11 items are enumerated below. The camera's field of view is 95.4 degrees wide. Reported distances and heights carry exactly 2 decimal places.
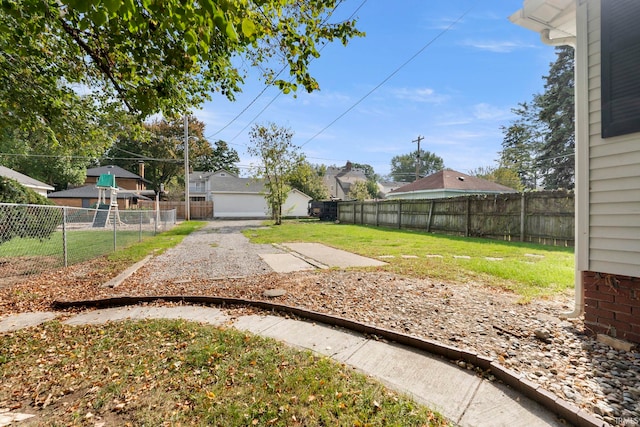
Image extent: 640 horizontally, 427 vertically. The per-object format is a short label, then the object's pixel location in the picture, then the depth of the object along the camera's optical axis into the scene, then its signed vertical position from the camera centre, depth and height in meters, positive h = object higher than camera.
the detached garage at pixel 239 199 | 30.89 +1.56
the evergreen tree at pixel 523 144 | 24.33 +6.01
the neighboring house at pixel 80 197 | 26.98 +1.52
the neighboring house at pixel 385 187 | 50.91 +4.98
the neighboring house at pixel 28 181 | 15.27 +2.04
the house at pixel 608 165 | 2.58 +0.44
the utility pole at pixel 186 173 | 21.86 +2.96
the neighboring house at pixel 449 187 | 19.16 +1.74
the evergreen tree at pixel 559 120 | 20.30 +6.61
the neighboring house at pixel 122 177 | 33.62 +4.15
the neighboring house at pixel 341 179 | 47.22 +5.74
